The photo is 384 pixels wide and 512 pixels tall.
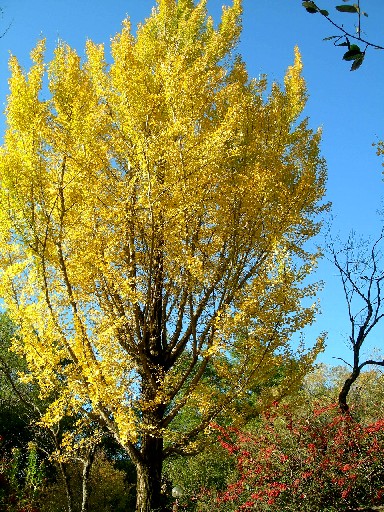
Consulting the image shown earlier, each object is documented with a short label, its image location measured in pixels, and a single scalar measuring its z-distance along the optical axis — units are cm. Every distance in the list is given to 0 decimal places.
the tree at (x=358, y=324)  774
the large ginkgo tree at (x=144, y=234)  557
